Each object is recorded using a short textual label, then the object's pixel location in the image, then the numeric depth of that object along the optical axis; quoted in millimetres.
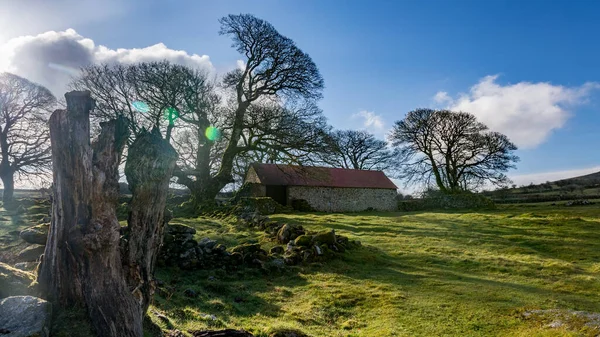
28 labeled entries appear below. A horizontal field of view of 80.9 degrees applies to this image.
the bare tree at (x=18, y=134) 24219
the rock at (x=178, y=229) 11458
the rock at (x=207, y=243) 10525
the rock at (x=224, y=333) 4250
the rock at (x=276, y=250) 11620
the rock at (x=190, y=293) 7270
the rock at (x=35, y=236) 7633
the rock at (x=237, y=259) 10133
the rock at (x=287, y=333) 5153
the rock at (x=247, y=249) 10508
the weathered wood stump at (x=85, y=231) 3686
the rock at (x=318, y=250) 11102
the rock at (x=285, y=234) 12984
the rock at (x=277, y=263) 10016
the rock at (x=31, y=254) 8156
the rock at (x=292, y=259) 10501
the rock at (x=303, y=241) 11796
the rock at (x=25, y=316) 3131
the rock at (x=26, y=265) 7149
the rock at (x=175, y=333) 4273
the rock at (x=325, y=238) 11797
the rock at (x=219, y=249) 10344
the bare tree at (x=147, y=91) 20906
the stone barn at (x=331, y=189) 31719
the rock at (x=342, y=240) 12180
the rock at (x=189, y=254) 9797
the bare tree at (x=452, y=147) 35438
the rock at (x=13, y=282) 3750
